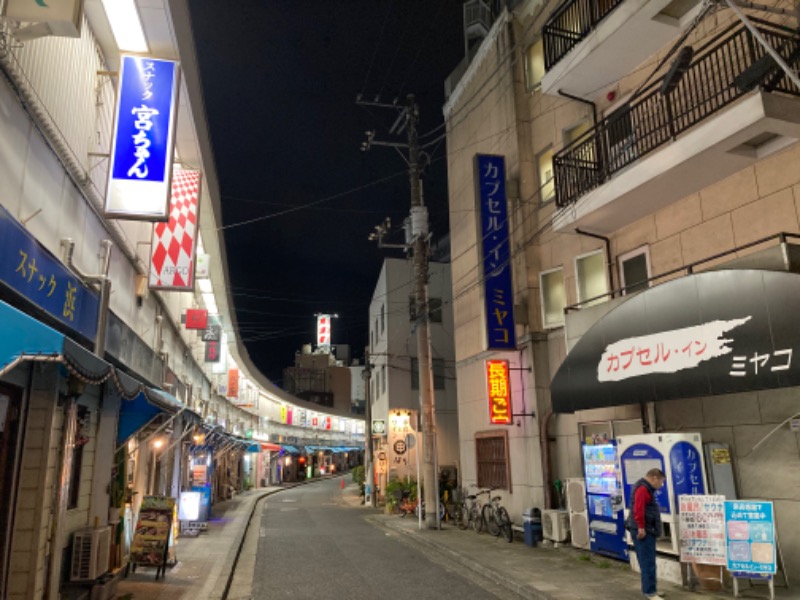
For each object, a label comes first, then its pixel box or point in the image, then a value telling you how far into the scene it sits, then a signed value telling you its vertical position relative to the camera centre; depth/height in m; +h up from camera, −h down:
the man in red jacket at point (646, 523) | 9.01 -1.20
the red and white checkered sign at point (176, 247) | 13.26 +4.59
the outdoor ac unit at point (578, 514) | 13.41 -1.53
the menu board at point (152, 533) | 11.55 -1.52
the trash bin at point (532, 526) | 14.89 -1.98
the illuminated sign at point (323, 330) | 80.25 +15.96
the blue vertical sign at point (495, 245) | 16.61 +5.74
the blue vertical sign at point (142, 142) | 8.90 +4.70
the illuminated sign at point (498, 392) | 16.39 +1.49
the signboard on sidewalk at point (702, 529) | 9.16 -1.34
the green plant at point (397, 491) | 25.44 -1.78
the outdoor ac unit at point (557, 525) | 14.27 -1.89
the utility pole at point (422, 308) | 19.66 +4.74
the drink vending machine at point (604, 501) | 11.91 -1.15
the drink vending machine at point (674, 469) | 9.99 -0.43
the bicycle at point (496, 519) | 16.16 -2.00
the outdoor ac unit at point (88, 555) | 9.02 -1.49
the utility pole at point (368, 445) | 30.98 +0.25
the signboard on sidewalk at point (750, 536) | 8.59 -1.36
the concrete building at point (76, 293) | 6.60 +2.37
